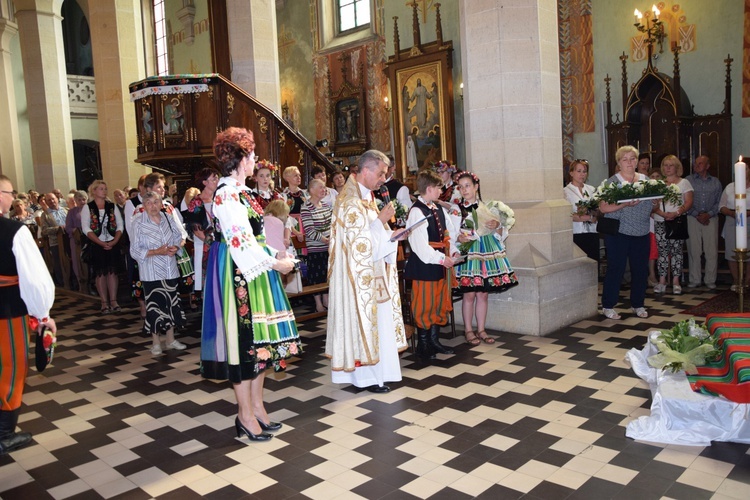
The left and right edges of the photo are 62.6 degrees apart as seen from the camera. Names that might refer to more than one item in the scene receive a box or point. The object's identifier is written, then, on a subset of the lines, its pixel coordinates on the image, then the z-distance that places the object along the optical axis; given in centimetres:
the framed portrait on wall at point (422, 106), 1391
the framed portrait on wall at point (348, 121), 1595
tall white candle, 370
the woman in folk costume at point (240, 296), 363
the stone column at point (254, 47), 934
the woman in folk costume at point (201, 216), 581
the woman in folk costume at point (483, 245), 566
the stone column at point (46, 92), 1490
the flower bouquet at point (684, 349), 387
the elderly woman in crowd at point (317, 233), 738
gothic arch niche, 1001
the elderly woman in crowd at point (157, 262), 612
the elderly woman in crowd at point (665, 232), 776
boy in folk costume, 512
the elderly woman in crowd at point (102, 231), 815
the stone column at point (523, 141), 610
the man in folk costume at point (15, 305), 368
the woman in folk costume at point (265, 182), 673
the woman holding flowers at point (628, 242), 636
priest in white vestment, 460
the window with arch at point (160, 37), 2155
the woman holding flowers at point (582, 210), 666
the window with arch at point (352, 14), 1622
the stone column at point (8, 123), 1775
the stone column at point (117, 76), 1207
